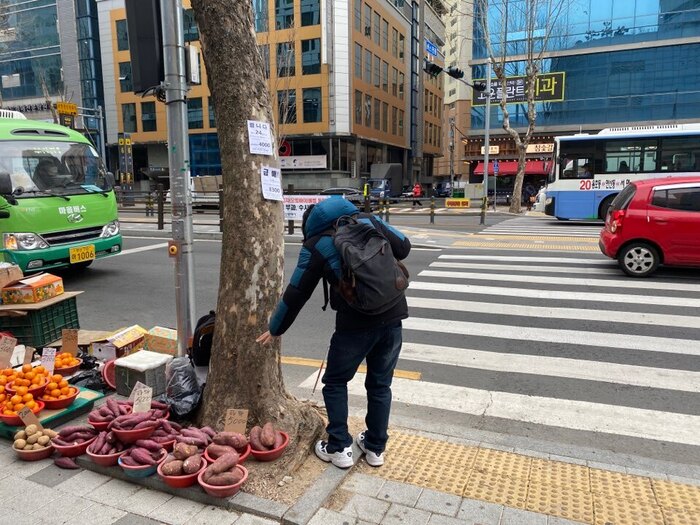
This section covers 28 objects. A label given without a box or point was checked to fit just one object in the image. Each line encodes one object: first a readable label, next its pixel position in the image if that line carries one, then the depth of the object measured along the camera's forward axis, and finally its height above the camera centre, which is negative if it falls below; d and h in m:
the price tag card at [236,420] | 3.26 -1.47
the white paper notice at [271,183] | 3.34 +0.01
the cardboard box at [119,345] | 4.88 -1.51
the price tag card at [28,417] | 3.49 -1.55
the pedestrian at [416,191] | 42.62 -0.55
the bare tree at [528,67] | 26.28 +6.09
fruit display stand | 3.65 -1.67
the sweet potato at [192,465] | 2.97 -1.60
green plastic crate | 5.22 -1.42
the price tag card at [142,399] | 3.51 -1.45
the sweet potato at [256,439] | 3.20 -1.57
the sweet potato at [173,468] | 2.98 -1.62
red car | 8.86 -0.74
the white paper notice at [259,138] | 3.29 +0.30
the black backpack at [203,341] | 3.86 -1.16
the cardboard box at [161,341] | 4.96 -1.49
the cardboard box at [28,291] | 5.26 -1.07
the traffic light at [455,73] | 21.14 +4.52
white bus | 18.22 +0.75
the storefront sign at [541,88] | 39.00 +7.21
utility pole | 4.31 +0.19
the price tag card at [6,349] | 4.46 -1.41
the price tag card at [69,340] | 4.96 -1.47
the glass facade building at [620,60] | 36.41 +9.03
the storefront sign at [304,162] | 43.34 +1.91
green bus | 7.86 -0.21
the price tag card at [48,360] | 4.35 -1.45
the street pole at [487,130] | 26.28 +2.88
